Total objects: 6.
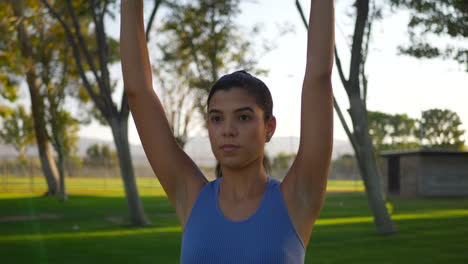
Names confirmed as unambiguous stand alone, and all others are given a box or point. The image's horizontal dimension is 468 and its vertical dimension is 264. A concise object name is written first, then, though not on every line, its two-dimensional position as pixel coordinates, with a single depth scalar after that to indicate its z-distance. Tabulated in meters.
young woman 1.58
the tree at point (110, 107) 14.66
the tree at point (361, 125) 11.80
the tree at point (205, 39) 19.91
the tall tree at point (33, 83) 24.54
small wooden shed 28.91
